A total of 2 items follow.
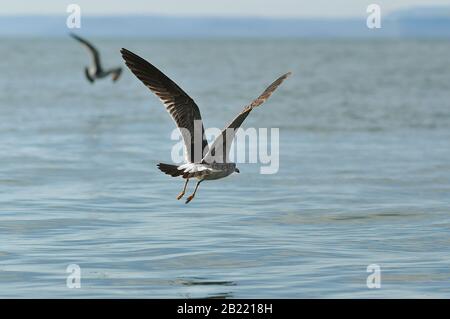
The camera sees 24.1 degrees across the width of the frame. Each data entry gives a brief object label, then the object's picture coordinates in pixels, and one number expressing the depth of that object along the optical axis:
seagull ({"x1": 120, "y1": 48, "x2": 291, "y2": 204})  10.45
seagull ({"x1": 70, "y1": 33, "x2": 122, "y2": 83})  27.41
